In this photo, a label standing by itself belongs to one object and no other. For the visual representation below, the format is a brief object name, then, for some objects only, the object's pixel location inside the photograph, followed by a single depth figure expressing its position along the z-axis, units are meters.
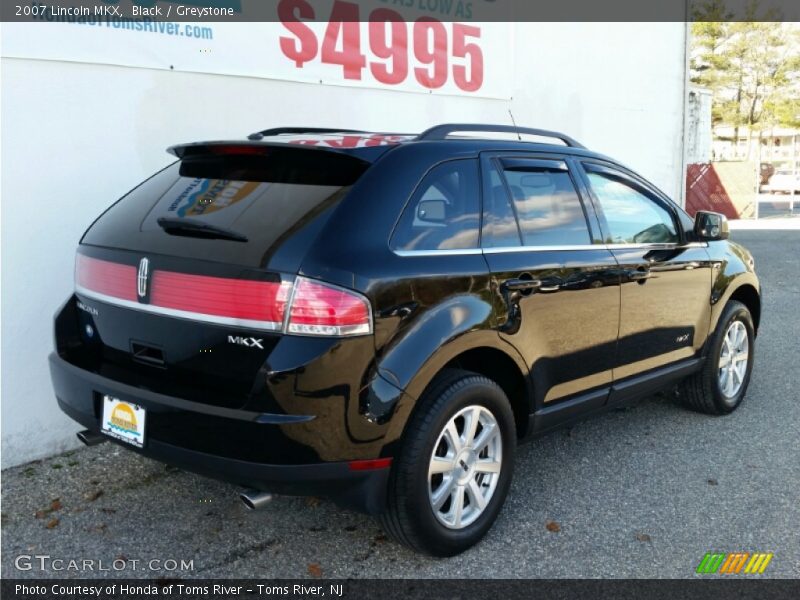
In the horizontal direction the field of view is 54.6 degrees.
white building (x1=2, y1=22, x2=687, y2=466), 4.27
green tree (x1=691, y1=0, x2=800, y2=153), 32.12
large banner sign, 4.38
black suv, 2.77
